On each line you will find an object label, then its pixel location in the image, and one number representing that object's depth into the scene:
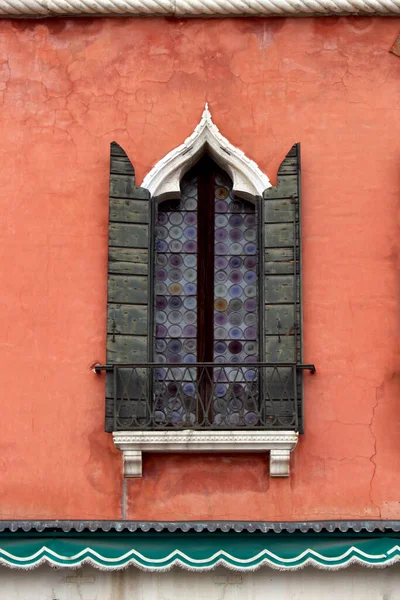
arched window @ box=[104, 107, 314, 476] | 14.56
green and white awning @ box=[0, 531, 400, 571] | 13.71
